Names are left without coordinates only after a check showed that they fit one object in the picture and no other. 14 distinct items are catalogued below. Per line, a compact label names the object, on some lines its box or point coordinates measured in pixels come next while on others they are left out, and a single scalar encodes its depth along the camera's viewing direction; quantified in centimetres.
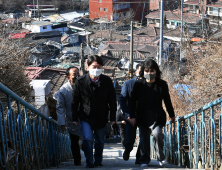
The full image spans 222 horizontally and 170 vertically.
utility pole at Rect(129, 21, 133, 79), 1676
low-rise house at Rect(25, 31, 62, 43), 3941
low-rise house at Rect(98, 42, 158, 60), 3104
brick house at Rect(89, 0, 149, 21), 5181
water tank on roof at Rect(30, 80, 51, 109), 1128
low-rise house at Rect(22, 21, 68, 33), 4447
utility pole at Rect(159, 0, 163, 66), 1375
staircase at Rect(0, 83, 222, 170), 300
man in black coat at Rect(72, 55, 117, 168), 394
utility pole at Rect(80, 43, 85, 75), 1750
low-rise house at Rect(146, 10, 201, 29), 4522
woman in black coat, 395
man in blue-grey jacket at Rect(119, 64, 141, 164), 414
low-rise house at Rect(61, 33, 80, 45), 3975
